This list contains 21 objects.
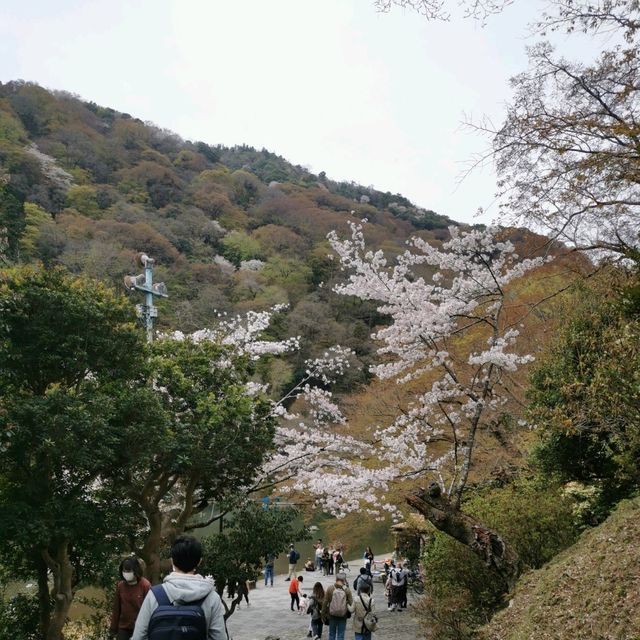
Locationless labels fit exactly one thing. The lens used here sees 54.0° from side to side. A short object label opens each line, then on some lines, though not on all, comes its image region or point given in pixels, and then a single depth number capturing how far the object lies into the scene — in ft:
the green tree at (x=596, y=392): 19.80
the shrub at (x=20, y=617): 24.94
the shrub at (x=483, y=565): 23.38
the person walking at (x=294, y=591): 45.42
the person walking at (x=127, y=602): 14.24
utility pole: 37.47
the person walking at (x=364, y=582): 26.22
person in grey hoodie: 8.04
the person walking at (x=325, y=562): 61.41
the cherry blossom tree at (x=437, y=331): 21.93
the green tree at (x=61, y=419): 22.11
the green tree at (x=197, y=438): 28.07
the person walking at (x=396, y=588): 43.52
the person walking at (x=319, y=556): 64.90
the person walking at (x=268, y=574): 59.21
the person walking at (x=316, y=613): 33.86
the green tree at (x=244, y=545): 28.94
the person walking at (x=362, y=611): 25.23
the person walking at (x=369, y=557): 55.13
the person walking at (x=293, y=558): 58.89
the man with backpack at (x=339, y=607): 26.53
